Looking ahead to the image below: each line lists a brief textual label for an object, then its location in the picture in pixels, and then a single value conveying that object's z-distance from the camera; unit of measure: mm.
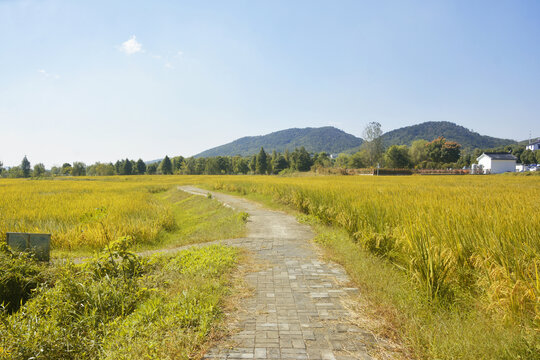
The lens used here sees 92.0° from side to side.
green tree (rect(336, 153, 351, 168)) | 98519
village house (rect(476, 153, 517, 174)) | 55981
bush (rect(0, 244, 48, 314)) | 4113
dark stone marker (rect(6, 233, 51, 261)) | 4812
